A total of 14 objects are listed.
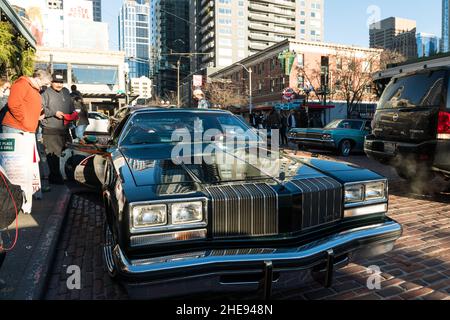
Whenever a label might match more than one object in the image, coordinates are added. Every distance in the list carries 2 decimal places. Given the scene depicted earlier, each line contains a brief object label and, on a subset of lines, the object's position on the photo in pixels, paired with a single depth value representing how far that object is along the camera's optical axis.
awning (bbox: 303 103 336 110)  39.03
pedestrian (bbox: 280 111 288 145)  16.44
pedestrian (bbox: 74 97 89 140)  9.10
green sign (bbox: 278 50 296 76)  38.00
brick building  38.03
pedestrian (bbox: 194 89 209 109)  8.62
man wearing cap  5.86
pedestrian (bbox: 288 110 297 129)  21.20
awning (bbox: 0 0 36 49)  7.14
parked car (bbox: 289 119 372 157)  11.73
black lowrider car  2.05
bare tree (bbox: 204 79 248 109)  55.31
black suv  4.95
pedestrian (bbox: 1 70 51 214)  4.38
